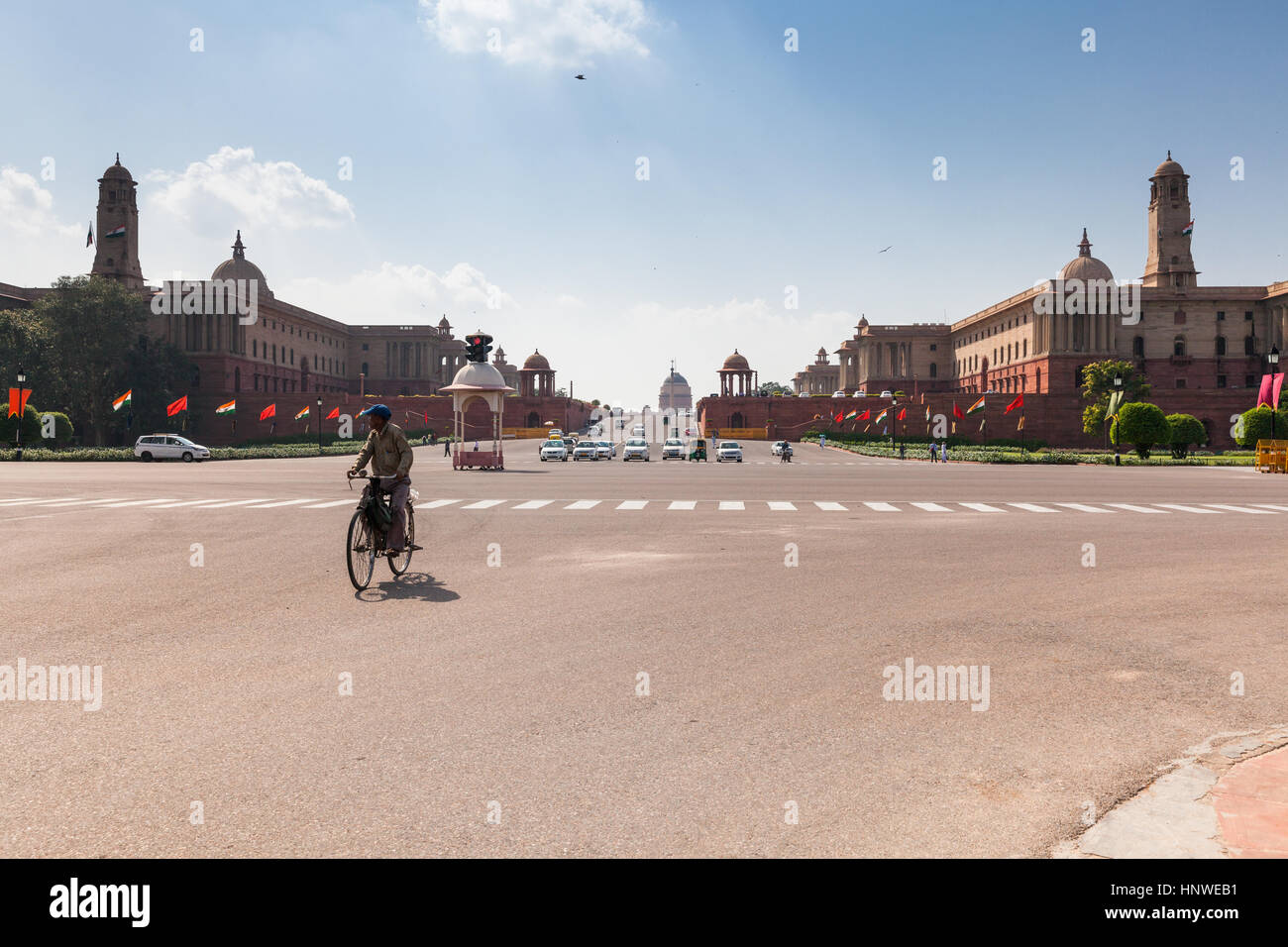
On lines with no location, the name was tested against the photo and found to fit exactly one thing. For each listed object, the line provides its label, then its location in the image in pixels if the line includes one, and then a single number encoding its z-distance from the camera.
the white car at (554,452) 54.75
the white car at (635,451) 56.81
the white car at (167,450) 52.41
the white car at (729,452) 55.65
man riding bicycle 10.83
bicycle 10.35
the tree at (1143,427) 54.00
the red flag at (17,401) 49.22
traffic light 34.44
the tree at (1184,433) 56.38
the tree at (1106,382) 78.93
